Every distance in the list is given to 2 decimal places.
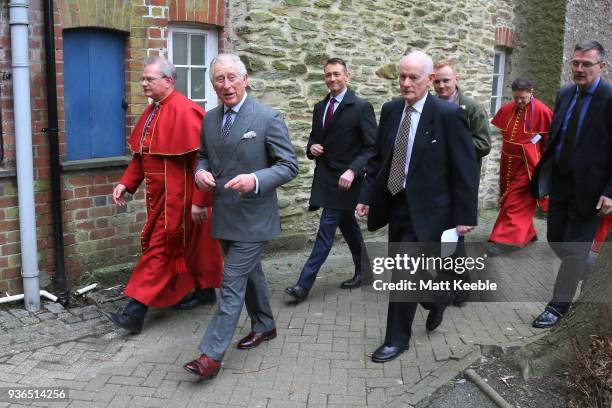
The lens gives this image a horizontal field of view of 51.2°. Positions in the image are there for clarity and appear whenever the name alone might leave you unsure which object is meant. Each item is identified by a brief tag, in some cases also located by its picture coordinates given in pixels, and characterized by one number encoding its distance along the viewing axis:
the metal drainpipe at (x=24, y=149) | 4.68
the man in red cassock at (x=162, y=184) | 4.50
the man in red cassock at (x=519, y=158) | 6.69
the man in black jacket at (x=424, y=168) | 4.00
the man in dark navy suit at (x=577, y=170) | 4.57
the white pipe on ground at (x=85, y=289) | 5.30
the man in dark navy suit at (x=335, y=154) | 5.31
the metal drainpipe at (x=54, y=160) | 4.94
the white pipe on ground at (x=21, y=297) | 5.01
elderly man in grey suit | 3.82
